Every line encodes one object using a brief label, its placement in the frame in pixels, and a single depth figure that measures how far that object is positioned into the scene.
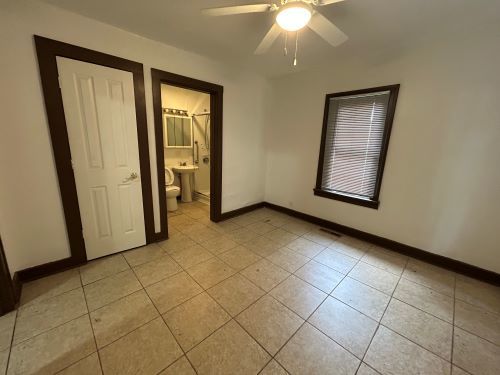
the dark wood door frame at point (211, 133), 2.31
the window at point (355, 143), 2.51
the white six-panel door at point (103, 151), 1.87
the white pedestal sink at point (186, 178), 4.12
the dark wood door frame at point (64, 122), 1.70
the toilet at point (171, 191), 3.60
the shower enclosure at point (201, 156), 4.40
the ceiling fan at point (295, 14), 1.23
